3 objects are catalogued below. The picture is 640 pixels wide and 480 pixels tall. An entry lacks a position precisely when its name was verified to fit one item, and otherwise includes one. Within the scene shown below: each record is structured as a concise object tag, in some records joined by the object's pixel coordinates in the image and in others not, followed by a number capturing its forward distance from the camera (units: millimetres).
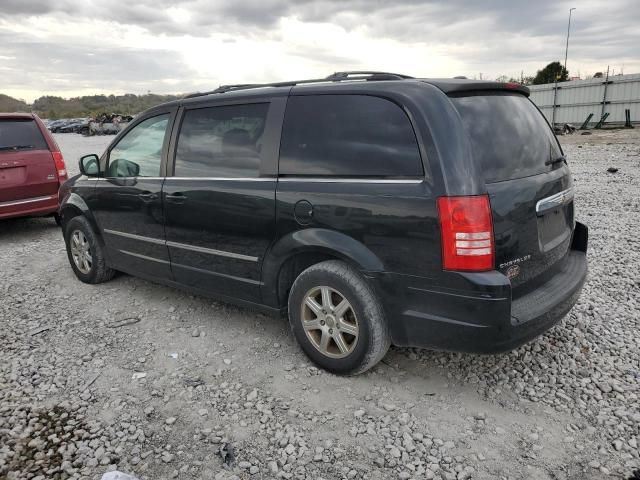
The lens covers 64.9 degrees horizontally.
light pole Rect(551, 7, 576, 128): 28650
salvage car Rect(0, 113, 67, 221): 6933
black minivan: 2725
